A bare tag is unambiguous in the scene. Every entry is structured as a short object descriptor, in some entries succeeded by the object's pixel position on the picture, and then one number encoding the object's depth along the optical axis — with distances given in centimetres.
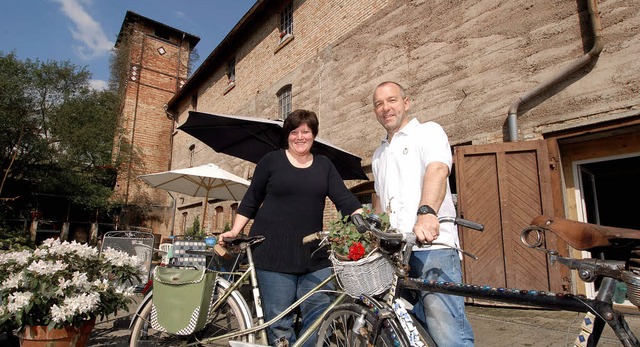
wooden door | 543
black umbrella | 553
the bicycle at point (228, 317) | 245
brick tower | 2072
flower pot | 278
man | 179
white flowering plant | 276
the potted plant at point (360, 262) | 180
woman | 251
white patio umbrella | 844
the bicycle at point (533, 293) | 117
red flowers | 180
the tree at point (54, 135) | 1711
